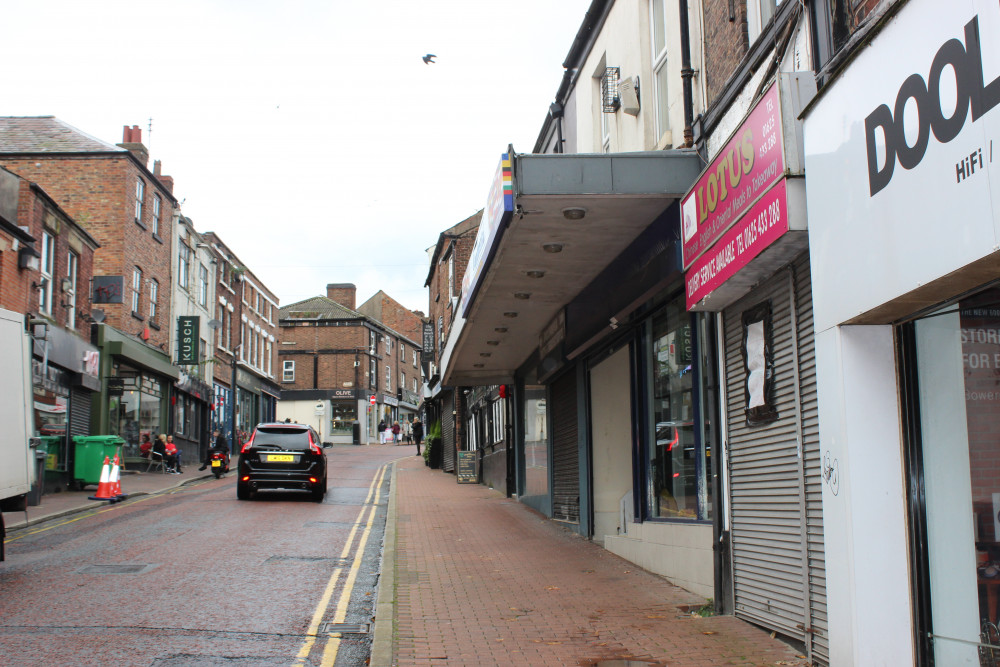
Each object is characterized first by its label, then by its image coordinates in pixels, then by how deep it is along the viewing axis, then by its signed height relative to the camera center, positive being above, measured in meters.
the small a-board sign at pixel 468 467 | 26.34 -1.01
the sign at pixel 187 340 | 34.06 +3.56
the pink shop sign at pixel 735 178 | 6.07 +1.86
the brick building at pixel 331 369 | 66.38 +4.78
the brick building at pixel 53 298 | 20.16 +3.37
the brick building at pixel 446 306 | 32.38 +5.00
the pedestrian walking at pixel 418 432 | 45.97 +0.04
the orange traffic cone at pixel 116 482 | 19.22 -0.97
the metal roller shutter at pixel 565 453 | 14.91 -0.38
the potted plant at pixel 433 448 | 35.47 -0.61
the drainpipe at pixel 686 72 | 8.88 +3.58
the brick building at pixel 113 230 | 27.22 +6.68
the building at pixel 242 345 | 42.44 +4.71
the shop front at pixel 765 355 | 6.00 +0.57
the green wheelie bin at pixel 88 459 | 21.69 -0.53
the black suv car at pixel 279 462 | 18.38 -0.56
